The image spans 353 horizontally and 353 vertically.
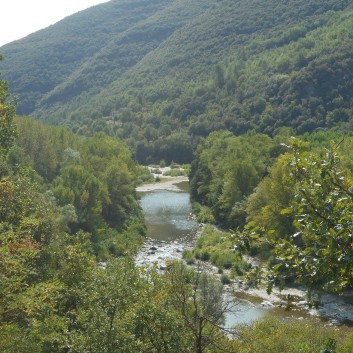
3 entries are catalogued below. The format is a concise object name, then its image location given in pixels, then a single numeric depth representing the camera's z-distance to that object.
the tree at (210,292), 24.32
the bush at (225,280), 39.78
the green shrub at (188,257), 45.62
